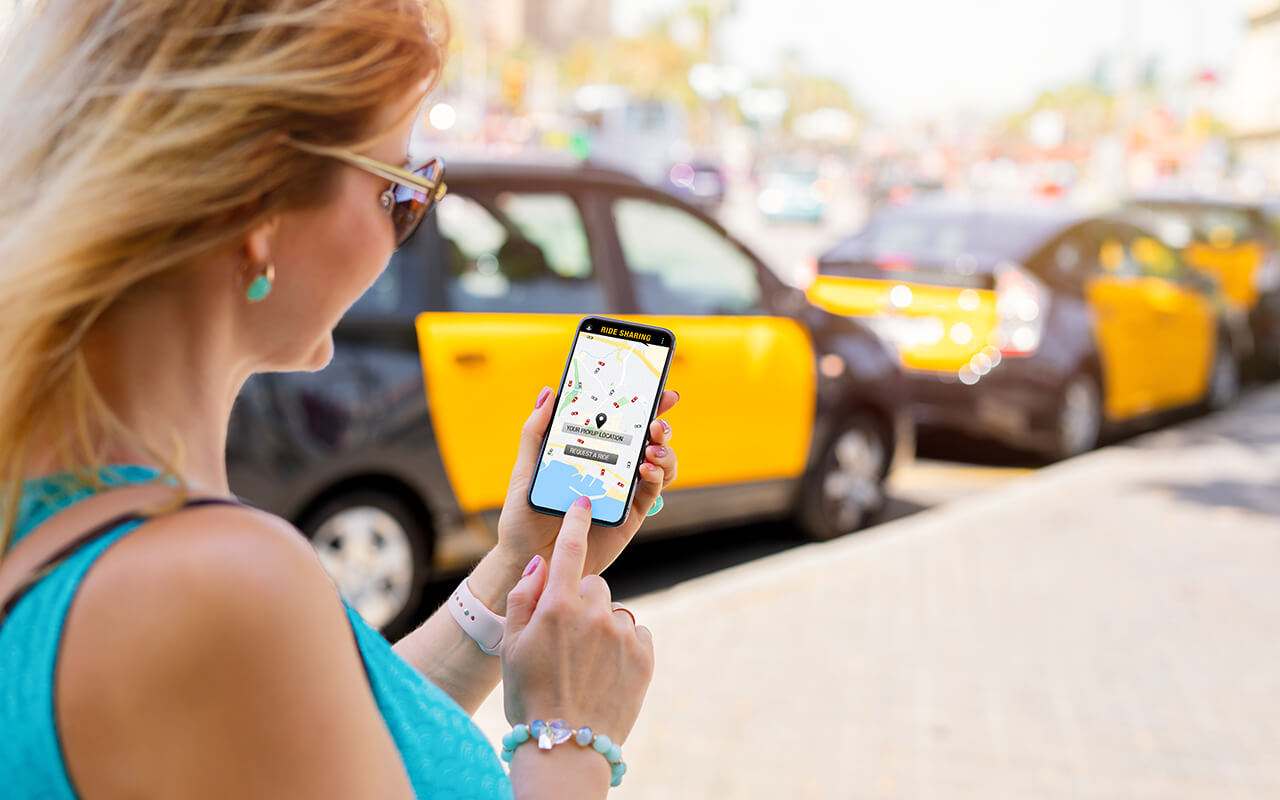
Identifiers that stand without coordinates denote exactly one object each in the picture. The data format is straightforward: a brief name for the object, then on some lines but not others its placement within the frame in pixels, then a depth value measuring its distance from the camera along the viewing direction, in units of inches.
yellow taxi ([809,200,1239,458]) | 321.1
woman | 36.4
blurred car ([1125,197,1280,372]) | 508.7
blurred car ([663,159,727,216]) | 1444.9
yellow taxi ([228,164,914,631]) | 180.4
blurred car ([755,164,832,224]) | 1433.3
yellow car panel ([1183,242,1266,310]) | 507.5
